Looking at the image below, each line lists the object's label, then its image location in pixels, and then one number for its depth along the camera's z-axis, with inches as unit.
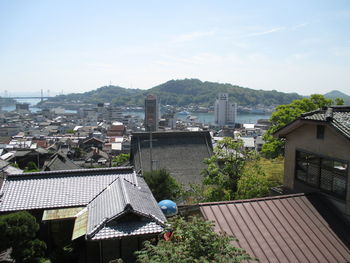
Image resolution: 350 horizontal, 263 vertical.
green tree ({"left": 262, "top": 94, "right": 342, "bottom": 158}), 711.4
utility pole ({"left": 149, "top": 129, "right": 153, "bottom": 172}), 776.3
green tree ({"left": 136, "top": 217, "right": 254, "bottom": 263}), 159.8
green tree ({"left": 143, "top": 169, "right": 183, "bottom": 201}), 612.1
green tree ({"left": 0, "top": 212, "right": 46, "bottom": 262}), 305.0
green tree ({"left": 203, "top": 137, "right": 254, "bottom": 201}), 493.0
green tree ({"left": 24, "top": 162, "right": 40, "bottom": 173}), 1291.2
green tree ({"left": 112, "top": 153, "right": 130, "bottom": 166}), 1430.1
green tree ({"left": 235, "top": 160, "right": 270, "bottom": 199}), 458.6
